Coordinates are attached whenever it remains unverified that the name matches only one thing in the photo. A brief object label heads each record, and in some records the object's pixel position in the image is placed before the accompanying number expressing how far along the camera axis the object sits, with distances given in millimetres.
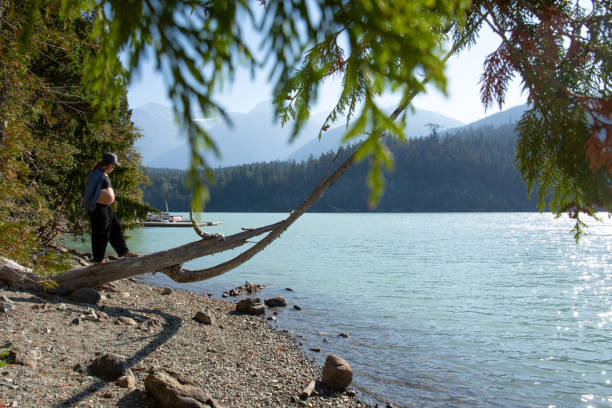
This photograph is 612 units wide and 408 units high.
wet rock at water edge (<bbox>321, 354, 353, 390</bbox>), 6574
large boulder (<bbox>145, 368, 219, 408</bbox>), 4203
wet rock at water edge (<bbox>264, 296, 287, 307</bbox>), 13695
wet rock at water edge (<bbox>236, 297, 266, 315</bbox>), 11805
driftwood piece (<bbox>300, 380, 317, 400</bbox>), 5900
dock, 68188
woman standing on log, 7156
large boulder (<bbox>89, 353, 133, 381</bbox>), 4785
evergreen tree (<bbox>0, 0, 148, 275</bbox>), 4840
